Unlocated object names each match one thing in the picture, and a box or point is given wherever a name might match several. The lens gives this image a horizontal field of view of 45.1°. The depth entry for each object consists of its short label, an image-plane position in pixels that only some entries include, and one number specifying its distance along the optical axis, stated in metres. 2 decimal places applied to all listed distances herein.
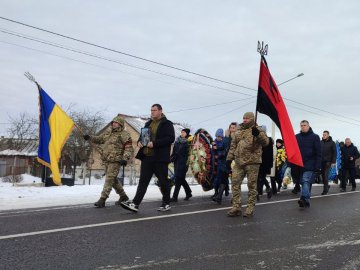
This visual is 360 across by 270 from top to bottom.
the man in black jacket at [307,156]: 8.82
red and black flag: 7.37
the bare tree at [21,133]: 48.84
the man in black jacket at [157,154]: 7.56
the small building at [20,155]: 33.06
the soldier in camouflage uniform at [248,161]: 7.20
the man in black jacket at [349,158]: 14.58
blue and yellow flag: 9.91
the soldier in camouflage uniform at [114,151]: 8.37
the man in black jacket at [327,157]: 12.97
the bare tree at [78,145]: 43.78
